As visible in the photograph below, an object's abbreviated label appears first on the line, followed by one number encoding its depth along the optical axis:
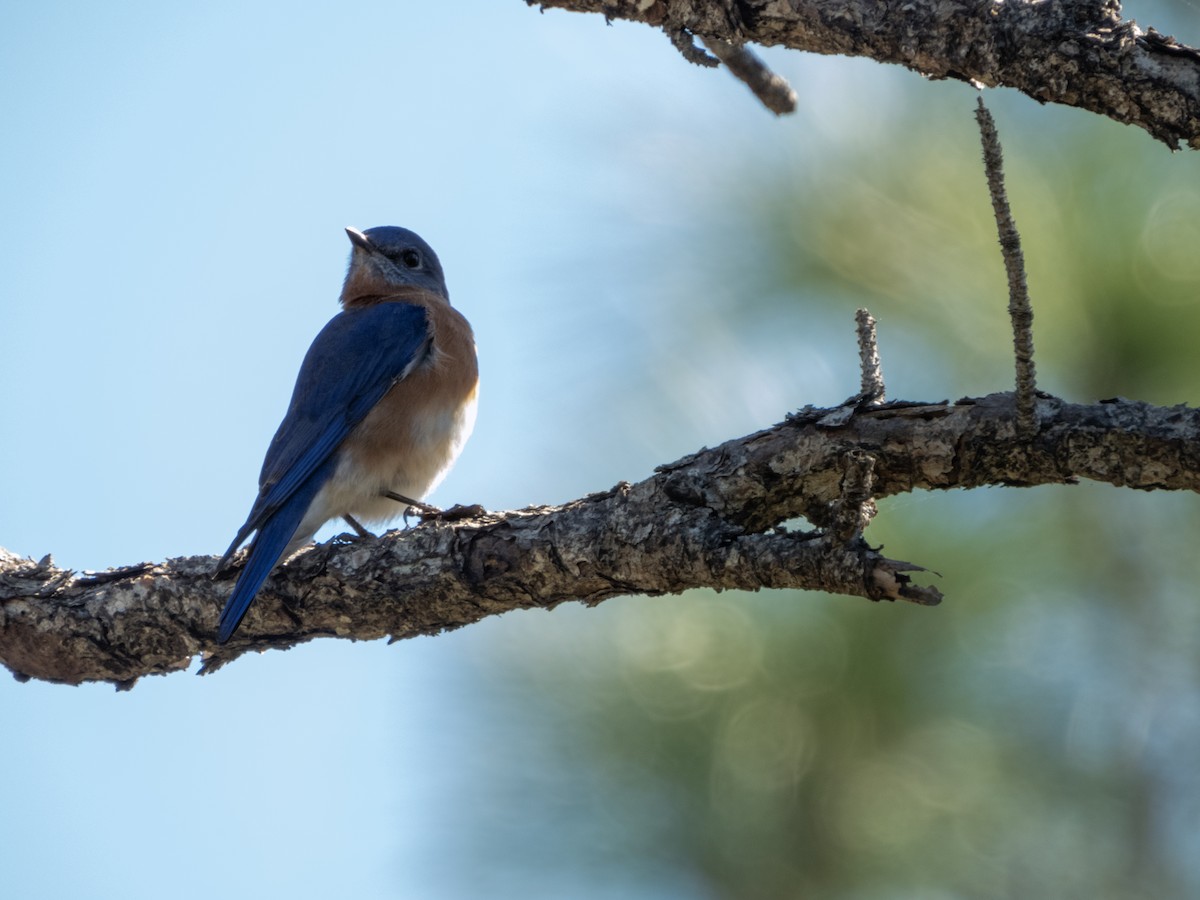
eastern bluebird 8.98
